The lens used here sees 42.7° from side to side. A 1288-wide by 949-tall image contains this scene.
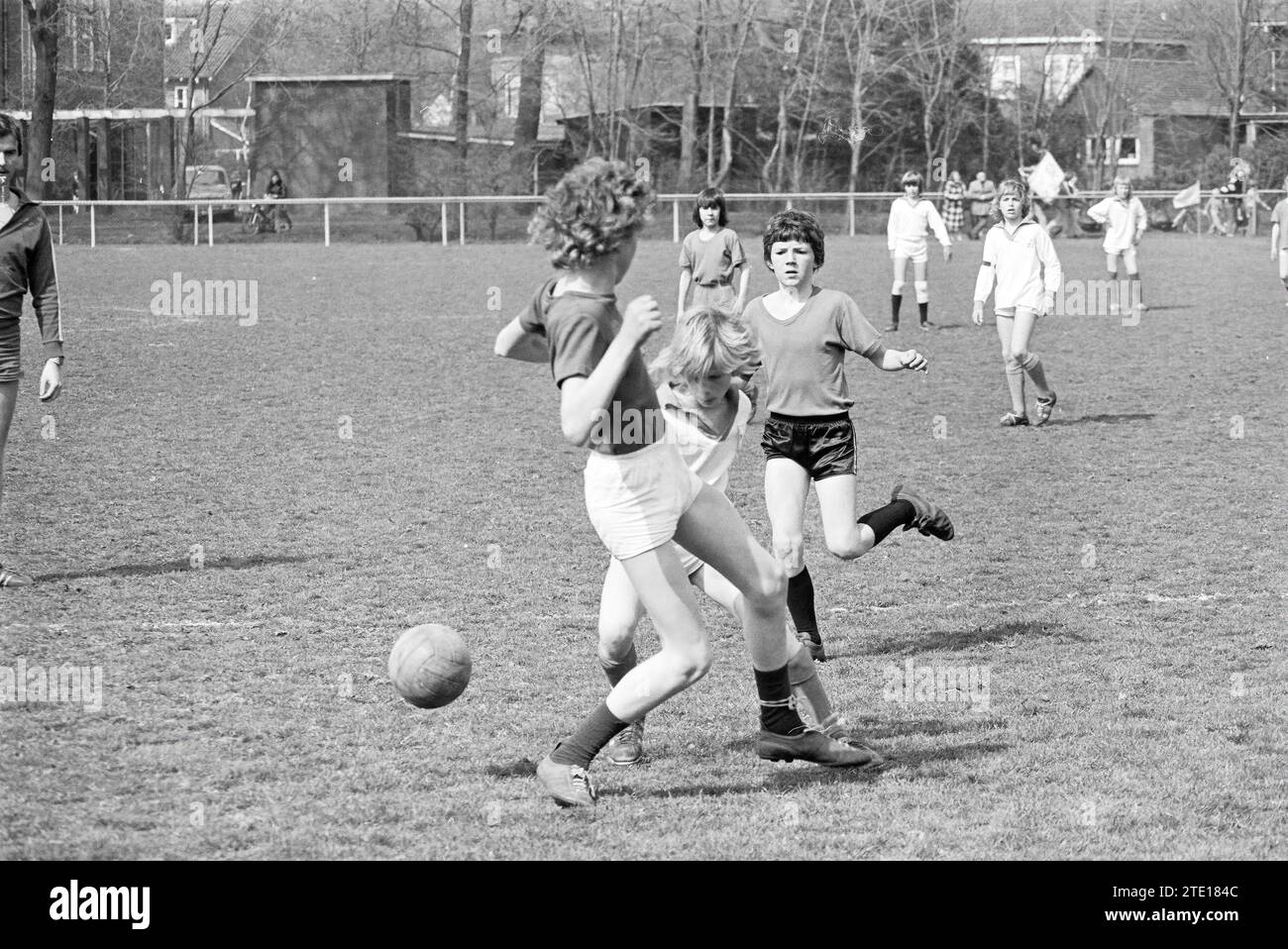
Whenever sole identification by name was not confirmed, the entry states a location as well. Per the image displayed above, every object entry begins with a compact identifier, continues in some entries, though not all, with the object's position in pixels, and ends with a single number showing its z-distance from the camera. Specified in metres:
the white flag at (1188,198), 41.25
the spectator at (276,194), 37.97
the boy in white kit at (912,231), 20.67
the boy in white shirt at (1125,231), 23.77
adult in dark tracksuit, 8.12
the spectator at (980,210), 39.62
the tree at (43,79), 41.34
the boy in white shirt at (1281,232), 21.28
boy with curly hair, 4.60
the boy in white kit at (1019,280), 13.39
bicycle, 37.62
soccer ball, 5.52
